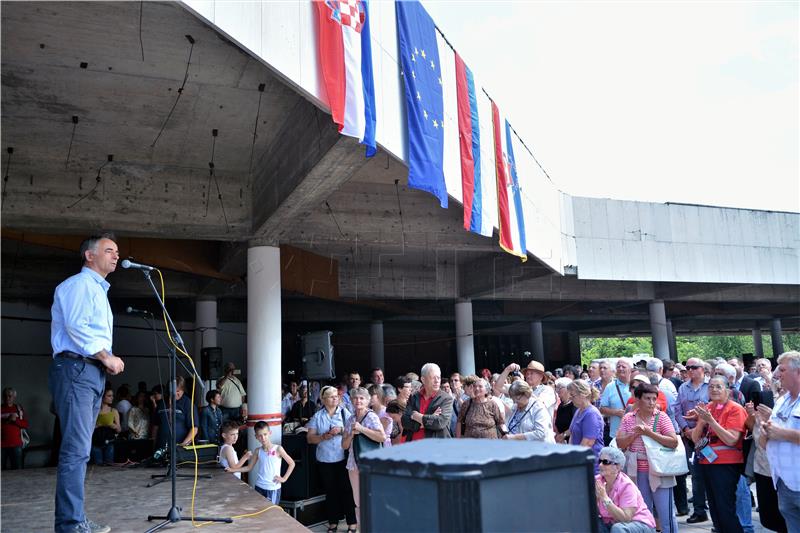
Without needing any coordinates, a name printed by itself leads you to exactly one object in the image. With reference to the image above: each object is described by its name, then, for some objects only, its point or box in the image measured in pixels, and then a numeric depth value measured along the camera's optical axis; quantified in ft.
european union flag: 29.35
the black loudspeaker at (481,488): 5.17
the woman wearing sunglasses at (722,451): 20.84
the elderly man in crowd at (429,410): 22.48
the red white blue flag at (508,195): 41.70
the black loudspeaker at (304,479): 31.76
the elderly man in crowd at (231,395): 45.93
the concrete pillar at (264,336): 37.68
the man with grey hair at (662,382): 28.50
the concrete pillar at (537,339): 105.29
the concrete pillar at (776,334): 119.03
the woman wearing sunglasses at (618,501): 16.57
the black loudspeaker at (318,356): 37.04
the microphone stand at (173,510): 16.83
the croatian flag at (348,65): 23.40
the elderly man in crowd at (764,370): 30.94
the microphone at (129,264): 15.40
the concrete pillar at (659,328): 81.56
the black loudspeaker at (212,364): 45.91
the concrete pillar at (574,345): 130.93
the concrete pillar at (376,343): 92.22
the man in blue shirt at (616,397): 26.80
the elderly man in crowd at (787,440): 16.55
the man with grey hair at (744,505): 22.68
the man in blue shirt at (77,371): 13.44
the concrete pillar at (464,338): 72.23
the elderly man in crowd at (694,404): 26.32
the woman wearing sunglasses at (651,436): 20.11
